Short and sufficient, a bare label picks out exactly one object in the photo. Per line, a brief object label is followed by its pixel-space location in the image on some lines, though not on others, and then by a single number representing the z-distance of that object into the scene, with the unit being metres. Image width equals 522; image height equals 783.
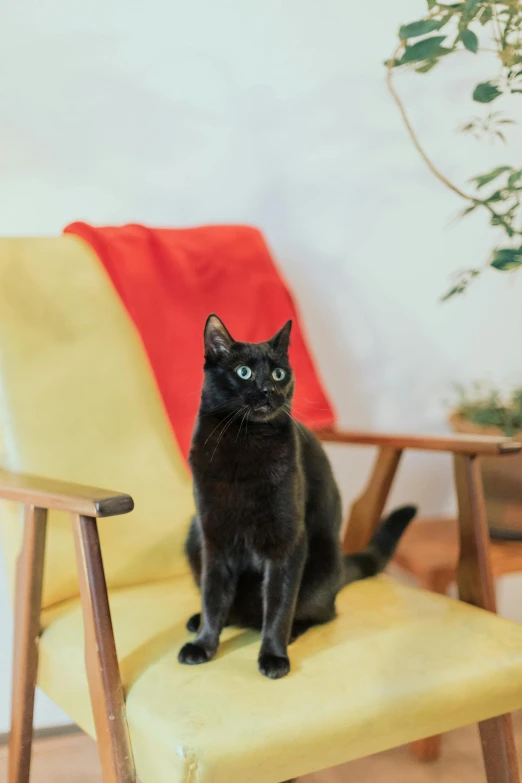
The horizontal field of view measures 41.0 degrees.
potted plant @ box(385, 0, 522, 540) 1.25
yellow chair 0.74
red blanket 1.25
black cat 0.91
